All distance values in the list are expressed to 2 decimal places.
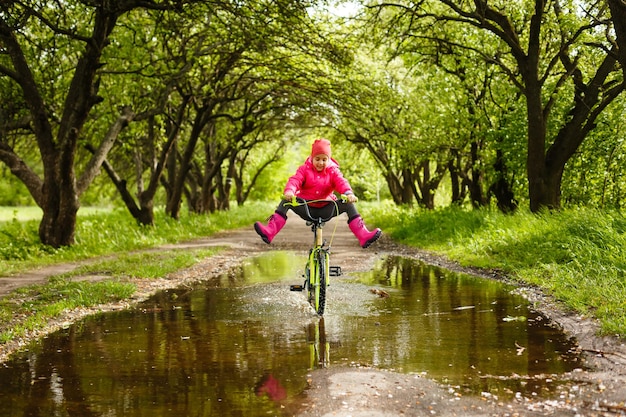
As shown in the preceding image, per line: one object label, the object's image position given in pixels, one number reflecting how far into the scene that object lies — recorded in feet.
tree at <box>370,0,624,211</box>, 49.67
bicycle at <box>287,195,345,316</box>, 26.30
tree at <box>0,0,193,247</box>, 50.19
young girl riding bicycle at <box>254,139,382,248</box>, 26.99
